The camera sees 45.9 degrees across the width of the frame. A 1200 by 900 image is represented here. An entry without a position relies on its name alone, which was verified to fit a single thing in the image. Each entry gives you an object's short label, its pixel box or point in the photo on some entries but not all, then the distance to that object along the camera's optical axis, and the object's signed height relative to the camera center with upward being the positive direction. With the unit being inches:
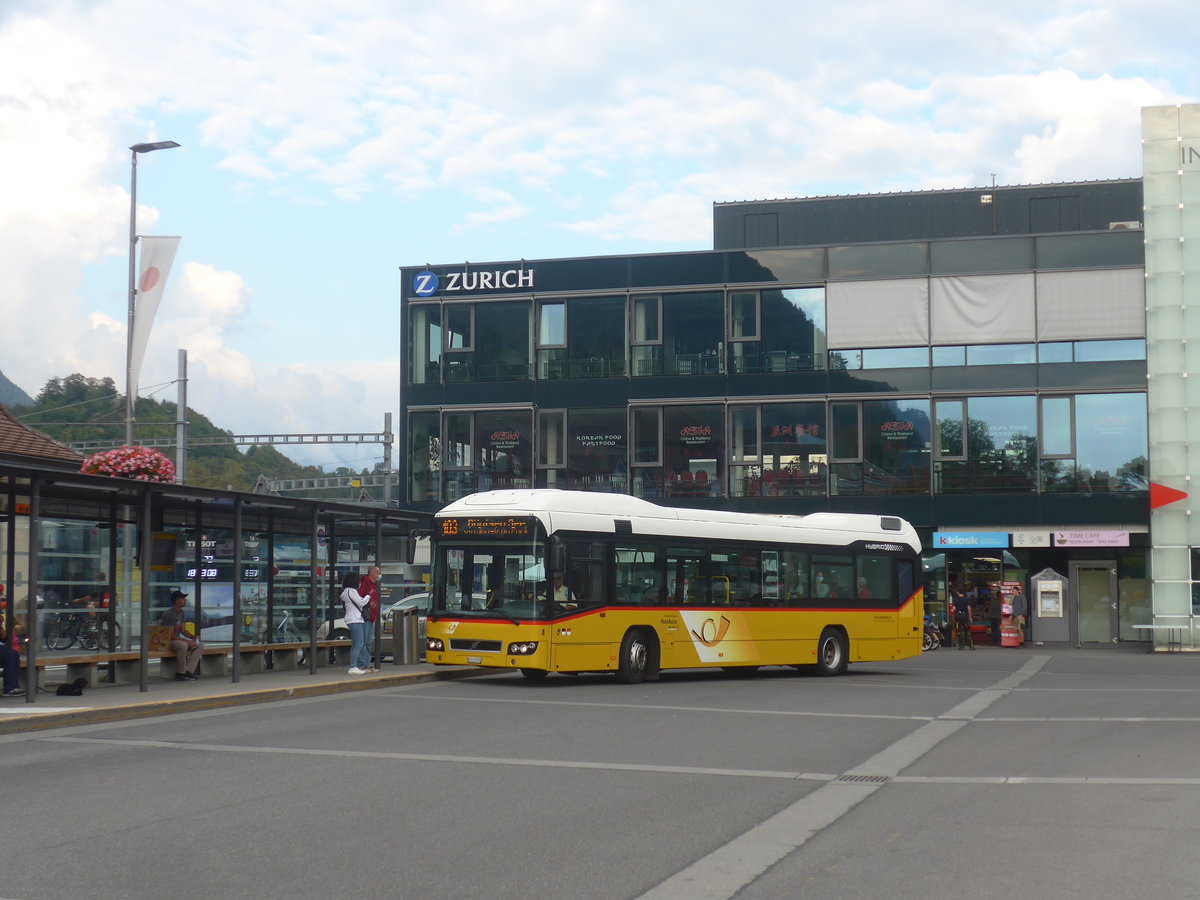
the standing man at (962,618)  1541.6 -84.9
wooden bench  765.3 -73.6
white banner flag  1085.8 +198.3
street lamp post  1092.5 +197.8
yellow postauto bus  843.4 -30.4
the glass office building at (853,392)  1547.7 +168.9
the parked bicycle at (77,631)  776.9 -49.3
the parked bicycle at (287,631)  969.5 -61.5
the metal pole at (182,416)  1688.0 +151.1
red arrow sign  1486.2 +46.0
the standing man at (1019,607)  1542.8 -73.3
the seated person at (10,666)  701.3 -60.8
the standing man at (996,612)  1596.6 -81.7
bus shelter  734.5 -15.0
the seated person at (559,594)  839.7 -31.3
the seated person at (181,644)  850.8 -61.1
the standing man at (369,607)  919.7 -42.8
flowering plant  859.4 +47.5
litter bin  1007.6 -68.1
